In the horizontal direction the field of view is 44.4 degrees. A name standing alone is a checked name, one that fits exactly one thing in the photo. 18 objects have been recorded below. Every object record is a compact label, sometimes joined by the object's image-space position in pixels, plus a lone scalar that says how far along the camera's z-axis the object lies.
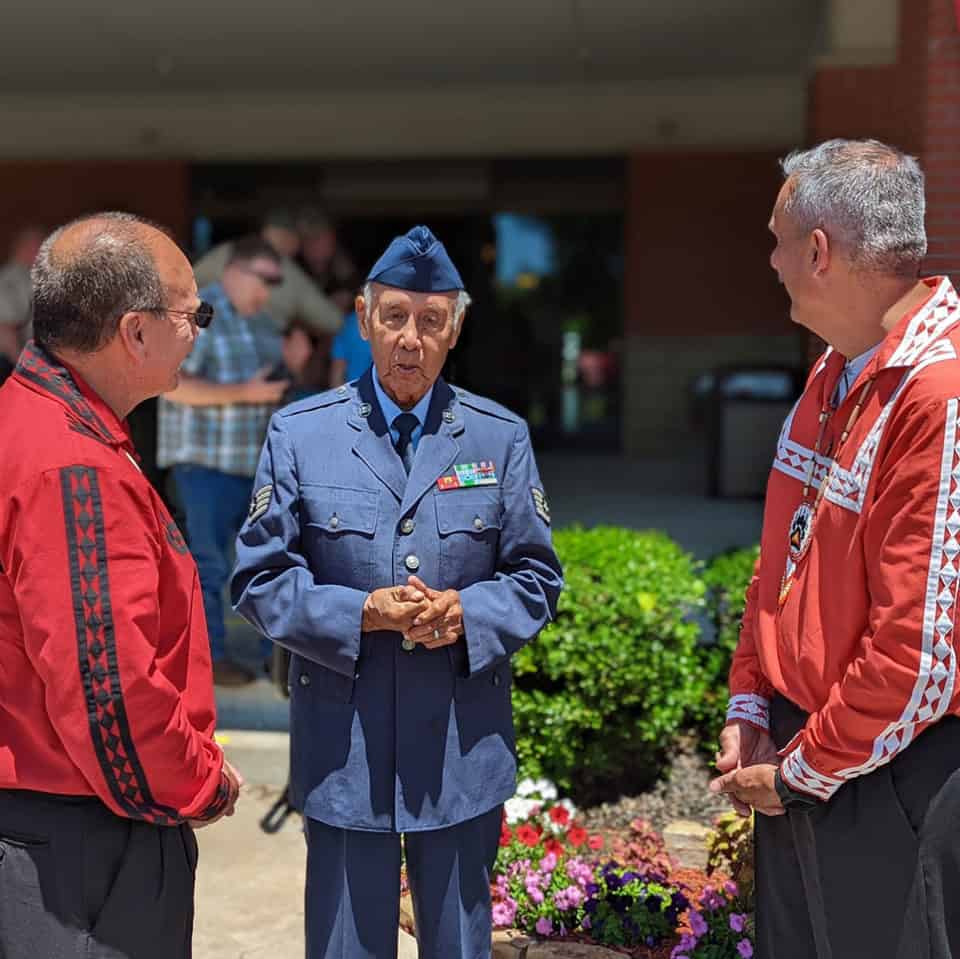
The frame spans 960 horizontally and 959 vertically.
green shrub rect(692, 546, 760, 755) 4.29
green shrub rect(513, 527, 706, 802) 4.02
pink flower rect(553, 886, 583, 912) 3.19
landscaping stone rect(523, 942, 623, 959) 3.05
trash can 10.65
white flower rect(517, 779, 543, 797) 3.96
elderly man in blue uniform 2.39
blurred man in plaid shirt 5.08
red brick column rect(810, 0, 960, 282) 5.36
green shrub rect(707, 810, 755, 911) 3.20
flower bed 3.04
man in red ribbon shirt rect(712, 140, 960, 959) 1.86
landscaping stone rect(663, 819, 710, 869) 3.73
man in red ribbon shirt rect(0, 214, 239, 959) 1.79
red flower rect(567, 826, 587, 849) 3.64
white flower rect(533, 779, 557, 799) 3.98
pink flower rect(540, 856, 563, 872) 3.35
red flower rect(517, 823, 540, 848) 3.53
